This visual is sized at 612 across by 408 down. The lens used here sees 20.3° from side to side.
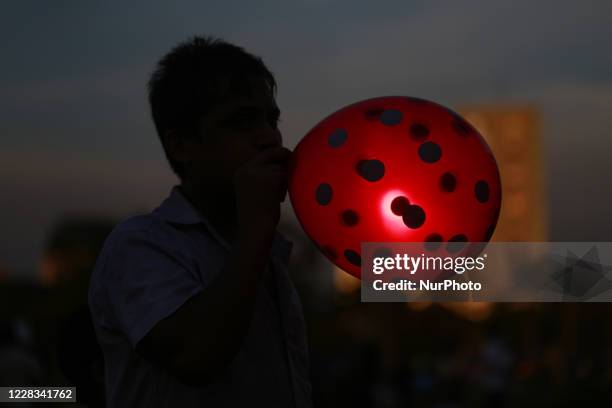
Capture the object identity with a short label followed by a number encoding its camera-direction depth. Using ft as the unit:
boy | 6.22
